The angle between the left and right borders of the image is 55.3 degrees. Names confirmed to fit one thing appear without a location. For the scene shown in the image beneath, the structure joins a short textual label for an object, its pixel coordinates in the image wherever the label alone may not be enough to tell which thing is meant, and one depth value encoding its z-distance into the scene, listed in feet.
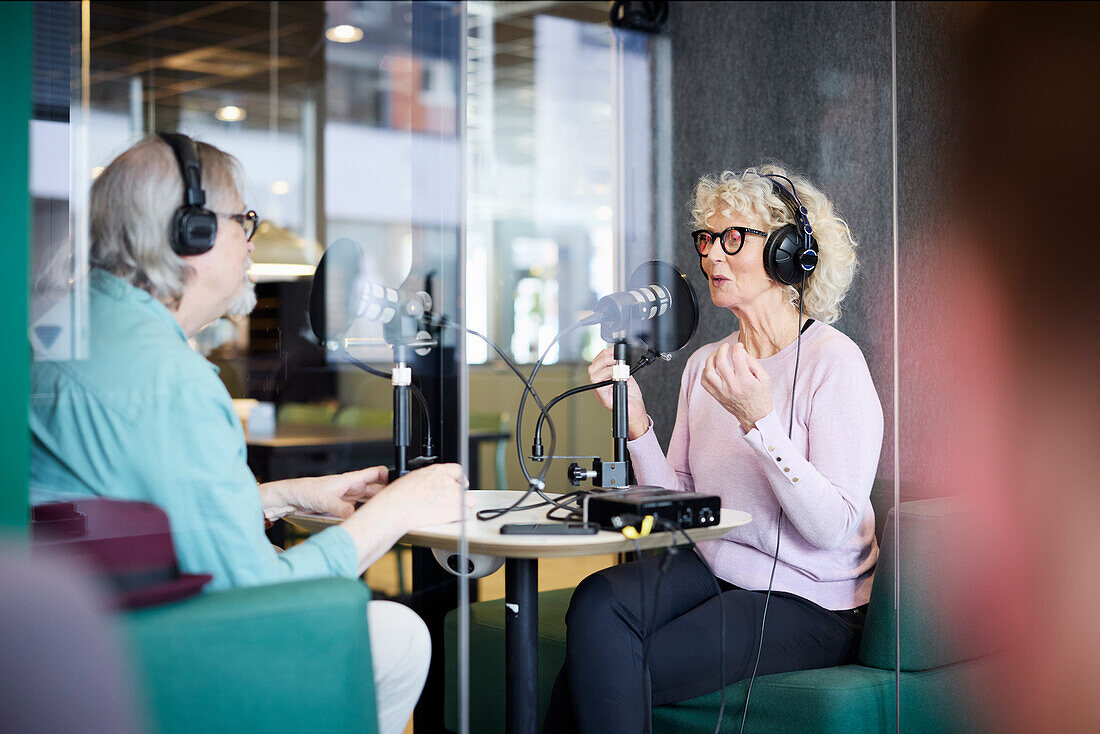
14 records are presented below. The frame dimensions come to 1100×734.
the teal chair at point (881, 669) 5.87
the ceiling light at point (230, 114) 10.68
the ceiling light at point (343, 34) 13.55
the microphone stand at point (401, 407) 5.91
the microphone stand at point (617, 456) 5.90
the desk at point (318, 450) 5.66
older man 4.27
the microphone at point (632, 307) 6.30
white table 5.08
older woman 5.65
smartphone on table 4.98
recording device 5.07
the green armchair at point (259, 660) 4.15
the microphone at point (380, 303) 5.95
